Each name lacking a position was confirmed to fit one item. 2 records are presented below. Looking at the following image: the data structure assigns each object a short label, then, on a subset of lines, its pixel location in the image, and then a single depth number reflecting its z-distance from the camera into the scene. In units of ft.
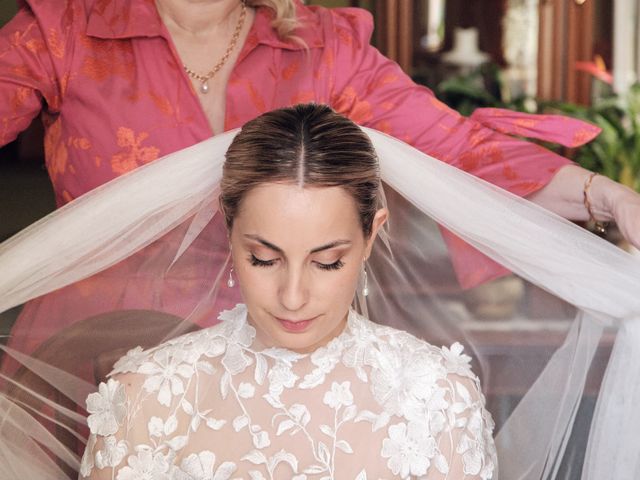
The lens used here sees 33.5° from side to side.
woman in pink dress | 6.71
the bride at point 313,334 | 5.49
